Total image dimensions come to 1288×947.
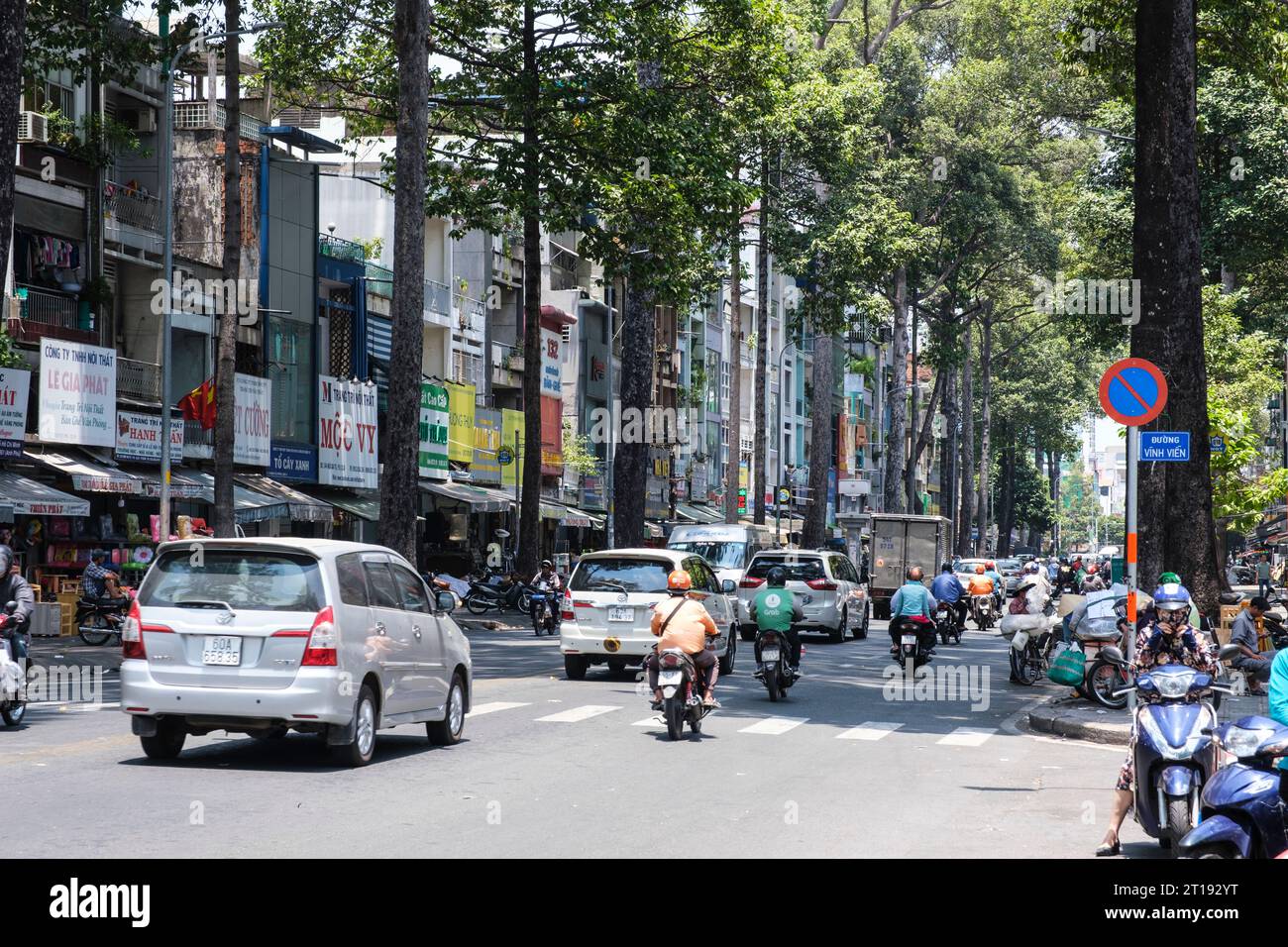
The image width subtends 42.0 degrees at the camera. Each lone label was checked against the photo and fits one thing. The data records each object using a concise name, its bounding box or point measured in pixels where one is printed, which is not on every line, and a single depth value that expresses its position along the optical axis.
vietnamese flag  36.97
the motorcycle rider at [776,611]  19.81
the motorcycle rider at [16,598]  15.35
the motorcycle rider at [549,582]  36.81
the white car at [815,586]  33.44
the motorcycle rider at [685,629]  16.11
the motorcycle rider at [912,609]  25.28
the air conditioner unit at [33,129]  32.28
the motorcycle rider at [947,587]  32.34
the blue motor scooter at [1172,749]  8.77
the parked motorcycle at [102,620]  27.73
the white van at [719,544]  37.59
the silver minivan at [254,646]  12.34
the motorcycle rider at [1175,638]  11.38
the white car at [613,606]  22.20
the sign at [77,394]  31.84
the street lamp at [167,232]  31.06
